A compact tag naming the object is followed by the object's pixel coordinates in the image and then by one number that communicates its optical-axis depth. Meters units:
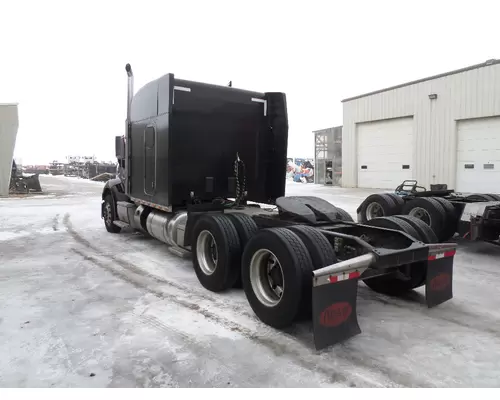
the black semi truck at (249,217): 3.68
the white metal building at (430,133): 17.69
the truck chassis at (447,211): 7.11
